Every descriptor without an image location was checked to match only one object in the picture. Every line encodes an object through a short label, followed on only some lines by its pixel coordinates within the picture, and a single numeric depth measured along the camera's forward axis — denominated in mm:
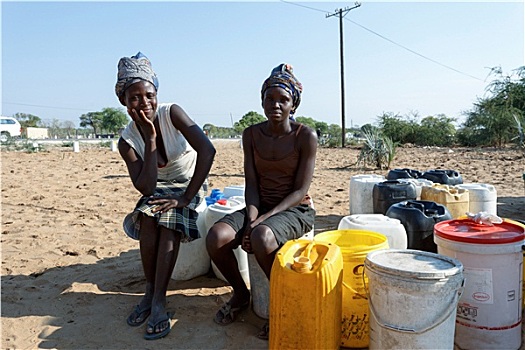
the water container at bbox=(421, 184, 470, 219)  3273
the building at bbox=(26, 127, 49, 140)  46769
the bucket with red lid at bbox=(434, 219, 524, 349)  1976
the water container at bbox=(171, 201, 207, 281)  3082
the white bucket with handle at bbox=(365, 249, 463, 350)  1708
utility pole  20969
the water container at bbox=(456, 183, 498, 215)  3457
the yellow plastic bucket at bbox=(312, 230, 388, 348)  2107
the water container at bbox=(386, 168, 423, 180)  4535
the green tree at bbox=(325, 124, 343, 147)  20814
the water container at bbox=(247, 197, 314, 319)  2459
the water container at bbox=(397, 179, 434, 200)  3837
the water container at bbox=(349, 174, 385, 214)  4145
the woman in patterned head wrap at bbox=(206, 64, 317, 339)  2355
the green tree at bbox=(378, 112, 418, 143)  22406
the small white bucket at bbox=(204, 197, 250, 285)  2877
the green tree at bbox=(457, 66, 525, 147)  17047
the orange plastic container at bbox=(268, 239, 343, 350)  1855
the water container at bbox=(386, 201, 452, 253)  2713
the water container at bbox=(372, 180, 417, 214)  3510
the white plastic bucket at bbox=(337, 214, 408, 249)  2465
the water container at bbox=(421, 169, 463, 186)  4254
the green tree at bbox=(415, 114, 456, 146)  21308
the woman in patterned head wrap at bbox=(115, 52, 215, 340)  2496
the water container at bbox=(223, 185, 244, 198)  3571
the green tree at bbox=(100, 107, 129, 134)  55875
